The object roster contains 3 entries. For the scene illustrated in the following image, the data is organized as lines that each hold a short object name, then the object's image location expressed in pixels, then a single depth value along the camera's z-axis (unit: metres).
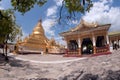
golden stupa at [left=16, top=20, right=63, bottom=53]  14.55
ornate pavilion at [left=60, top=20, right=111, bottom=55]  11.34
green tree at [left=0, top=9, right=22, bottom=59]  5.56
